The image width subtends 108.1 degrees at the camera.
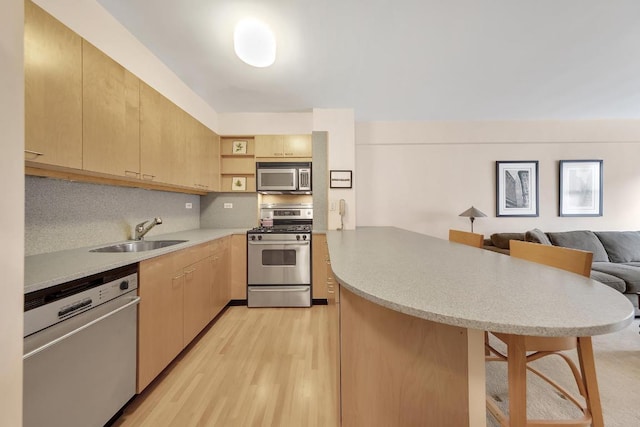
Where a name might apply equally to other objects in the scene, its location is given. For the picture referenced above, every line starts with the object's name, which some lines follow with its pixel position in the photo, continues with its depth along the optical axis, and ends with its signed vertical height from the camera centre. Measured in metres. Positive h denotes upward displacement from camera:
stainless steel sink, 1.86 -0.30
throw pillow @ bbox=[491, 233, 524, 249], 3.26 -0.38
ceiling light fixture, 1.62 +1.21
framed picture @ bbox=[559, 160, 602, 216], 3.59 +0.37
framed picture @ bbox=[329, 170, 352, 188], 3.16 +0.44
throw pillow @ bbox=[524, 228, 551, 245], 3.16 -0.35
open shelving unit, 3.36 +0.68
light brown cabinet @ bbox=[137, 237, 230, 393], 1.50 -0.73
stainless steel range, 2.91 -0.72
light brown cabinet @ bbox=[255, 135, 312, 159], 3.26 +0.92
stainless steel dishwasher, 0.92 -0.65
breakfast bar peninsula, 0.58 -0.35
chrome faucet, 2.08 -0.16
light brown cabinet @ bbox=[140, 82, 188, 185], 1.90 +0.65
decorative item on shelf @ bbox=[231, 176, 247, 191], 3.39 +0.41
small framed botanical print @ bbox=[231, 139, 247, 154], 3.35 +0.92
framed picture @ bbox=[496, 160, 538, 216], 3.62 +0.37
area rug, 1.39 -1.21
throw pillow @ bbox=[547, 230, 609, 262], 3.19 -0.41
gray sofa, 3.16 -0.43
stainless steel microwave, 3.23 +0.48
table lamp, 3.28 -0.02
